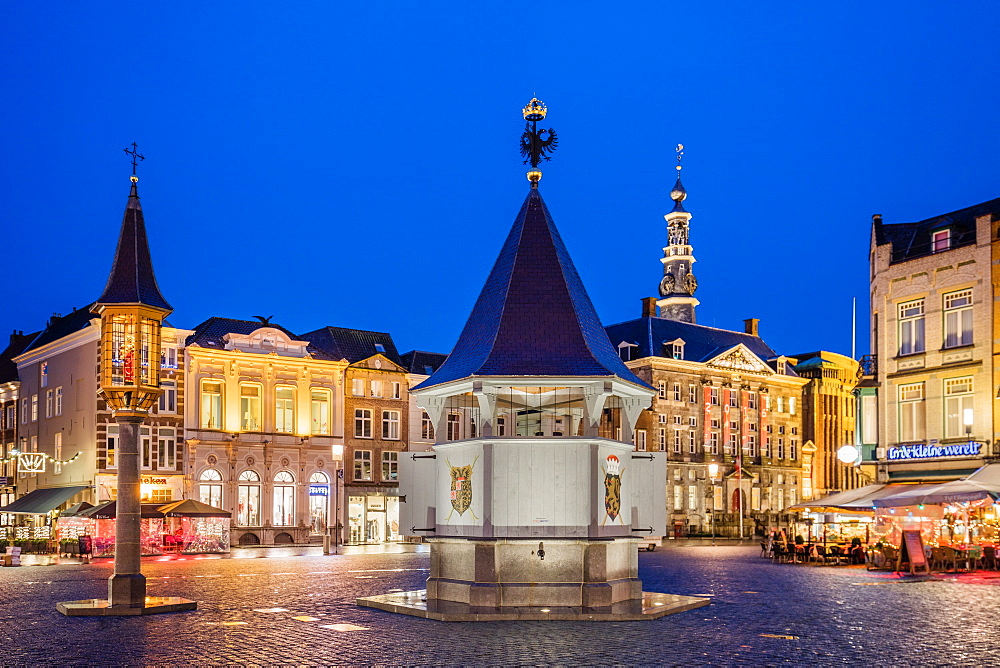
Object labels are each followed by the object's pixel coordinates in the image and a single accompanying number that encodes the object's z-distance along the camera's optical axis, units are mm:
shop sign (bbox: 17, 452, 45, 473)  50594
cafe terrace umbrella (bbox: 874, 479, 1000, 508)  30406
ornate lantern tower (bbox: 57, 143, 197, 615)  19281
